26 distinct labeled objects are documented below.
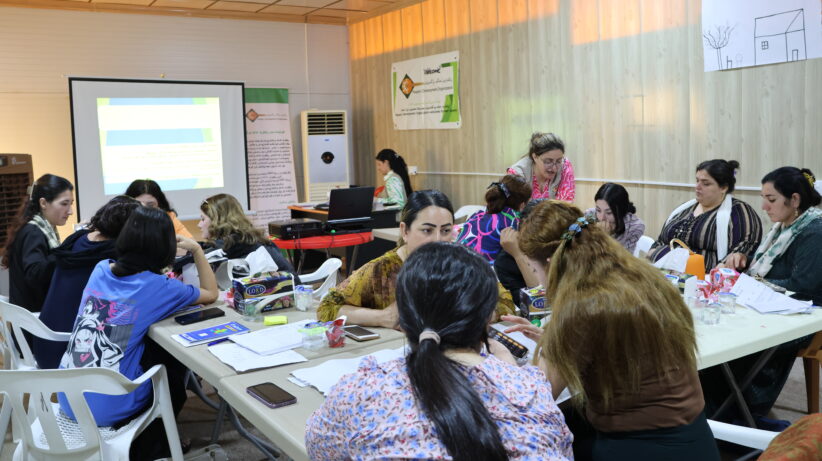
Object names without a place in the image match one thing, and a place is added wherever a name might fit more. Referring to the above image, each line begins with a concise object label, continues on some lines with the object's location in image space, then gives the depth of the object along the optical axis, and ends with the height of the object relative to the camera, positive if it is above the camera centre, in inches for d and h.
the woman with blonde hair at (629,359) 66.2 -18.2
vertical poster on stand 351.9 +16.6
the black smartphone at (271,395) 76.4 -23.6
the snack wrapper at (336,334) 96.2 -20.9
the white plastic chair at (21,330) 117.5 -23.6
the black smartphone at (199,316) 113.5 -21.0
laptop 246.7 -9.3
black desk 276.5 -23.7
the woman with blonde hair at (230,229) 159.9 -9.4
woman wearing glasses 202.2 +2.0
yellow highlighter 111.4 -21.6
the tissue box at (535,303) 103.7 -19.2
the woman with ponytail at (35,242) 138.9 -9.3
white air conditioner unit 353.4 +17.2
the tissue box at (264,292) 116.4 -18.0
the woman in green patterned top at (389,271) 109.6 -14.2
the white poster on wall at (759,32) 175.2 +36.0
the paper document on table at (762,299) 112.4 -22.2
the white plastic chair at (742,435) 76.0 -30.4
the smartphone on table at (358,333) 100.3 -22.2
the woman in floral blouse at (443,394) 48.1 -15.7
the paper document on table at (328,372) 82.2 -23.1
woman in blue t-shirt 101.8 -18.3
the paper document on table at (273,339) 96.4 -22.2
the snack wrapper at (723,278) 119.0 -19.3
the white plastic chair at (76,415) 83.7 -29.7
